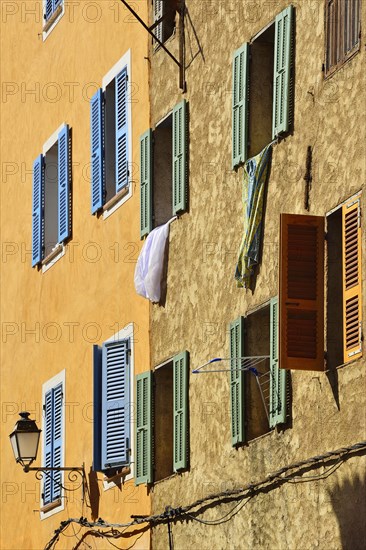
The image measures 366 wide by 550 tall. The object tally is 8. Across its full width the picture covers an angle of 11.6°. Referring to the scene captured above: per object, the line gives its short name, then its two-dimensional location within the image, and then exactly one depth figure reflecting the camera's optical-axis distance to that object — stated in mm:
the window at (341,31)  14969
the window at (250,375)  16500
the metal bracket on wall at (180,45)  19109
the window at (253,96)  17125
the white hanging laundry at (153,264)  19203
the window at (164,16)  19672
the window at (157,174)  19672
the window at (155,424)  18953
